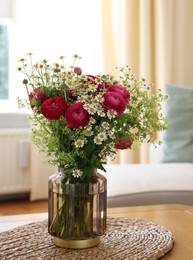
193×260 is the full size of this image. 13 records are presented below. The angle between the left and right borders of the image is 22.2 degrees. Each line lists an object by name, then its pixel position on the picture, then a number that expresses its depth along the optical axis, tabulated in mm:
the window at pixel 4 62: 3838
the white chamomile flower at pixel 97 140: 1216
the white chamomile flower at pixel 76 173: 1235
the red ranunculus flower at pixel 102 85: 1250
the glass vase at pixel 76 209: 1264
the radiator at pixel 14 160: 3543
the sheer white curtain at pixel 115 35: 3564
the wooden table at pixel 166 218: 1407
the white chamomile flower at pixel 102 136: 1213
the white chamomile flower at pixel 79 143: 1205
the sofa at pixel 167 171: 2174
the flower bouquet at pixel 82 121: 1195
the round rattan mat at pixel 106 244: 1258
